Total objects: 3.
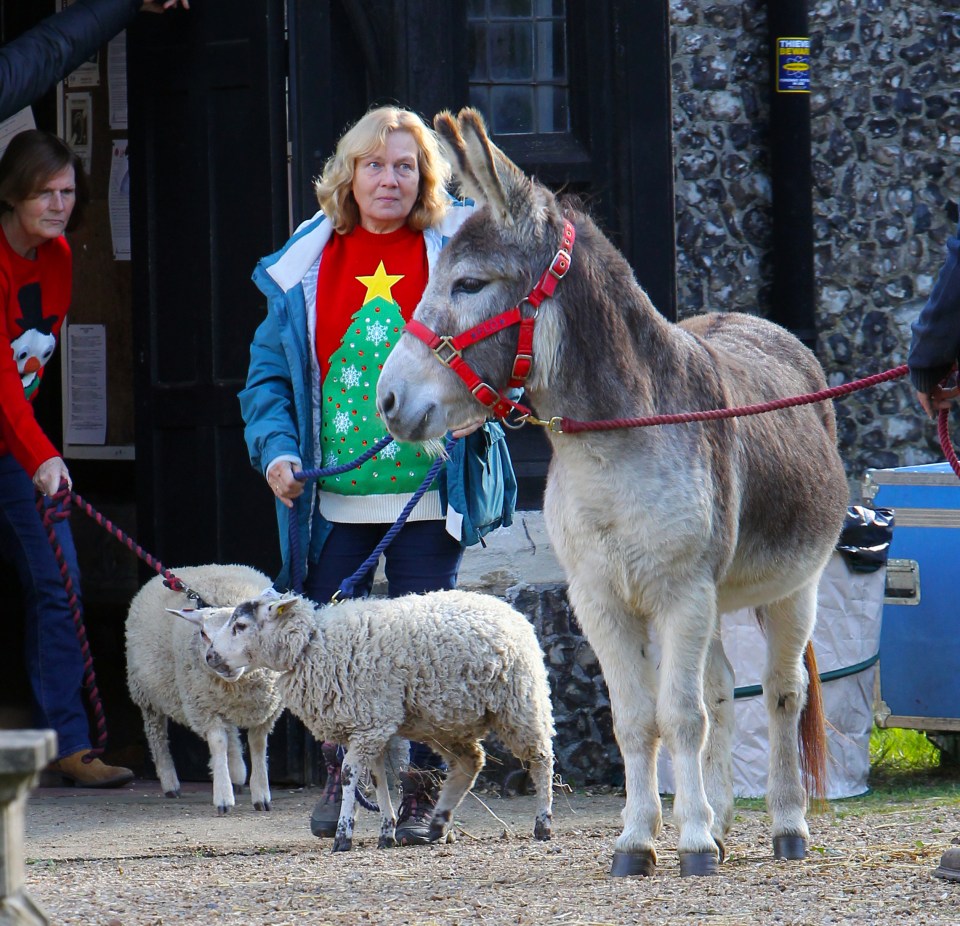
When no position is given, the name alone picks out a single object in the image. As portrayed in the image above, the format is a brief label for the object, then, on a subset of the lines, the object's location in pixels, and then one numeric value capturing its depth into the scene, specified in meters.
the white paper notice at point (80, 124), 18.61
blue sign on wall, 17.86
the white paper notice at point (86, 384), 18.87
